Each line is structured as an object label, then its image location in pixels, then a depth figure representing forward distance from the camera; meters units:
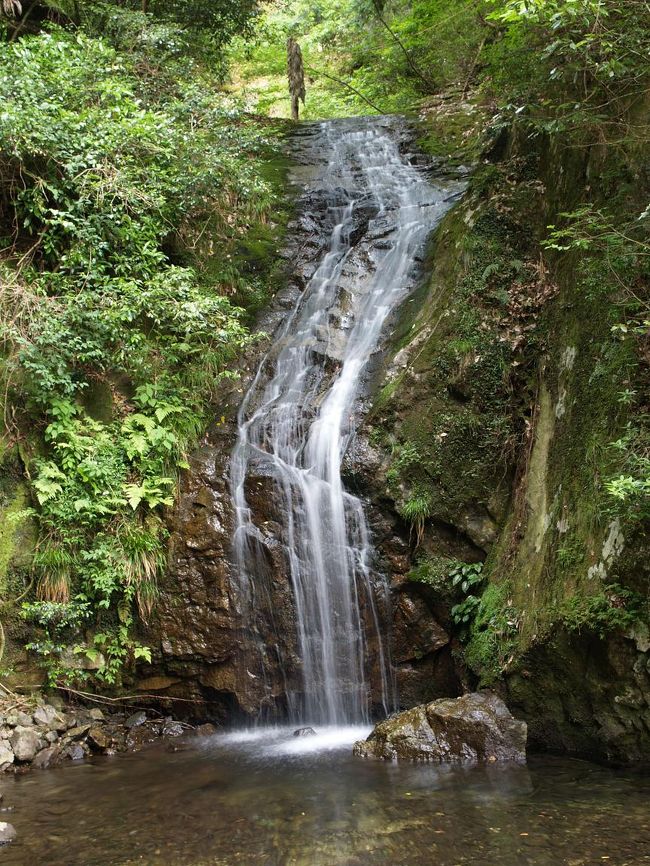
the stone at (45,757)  6.48
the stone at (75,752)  6.75
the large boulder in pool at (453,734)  5.85
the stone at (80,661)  7.36
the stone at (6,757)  6.35
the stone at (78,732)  6.93
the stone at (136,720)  7.38
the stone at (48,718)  6.91
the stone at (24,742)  6.46
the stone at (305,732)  6.97
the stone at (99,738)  6.92
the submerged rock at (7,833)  4.65
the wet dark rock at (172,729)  7.44
